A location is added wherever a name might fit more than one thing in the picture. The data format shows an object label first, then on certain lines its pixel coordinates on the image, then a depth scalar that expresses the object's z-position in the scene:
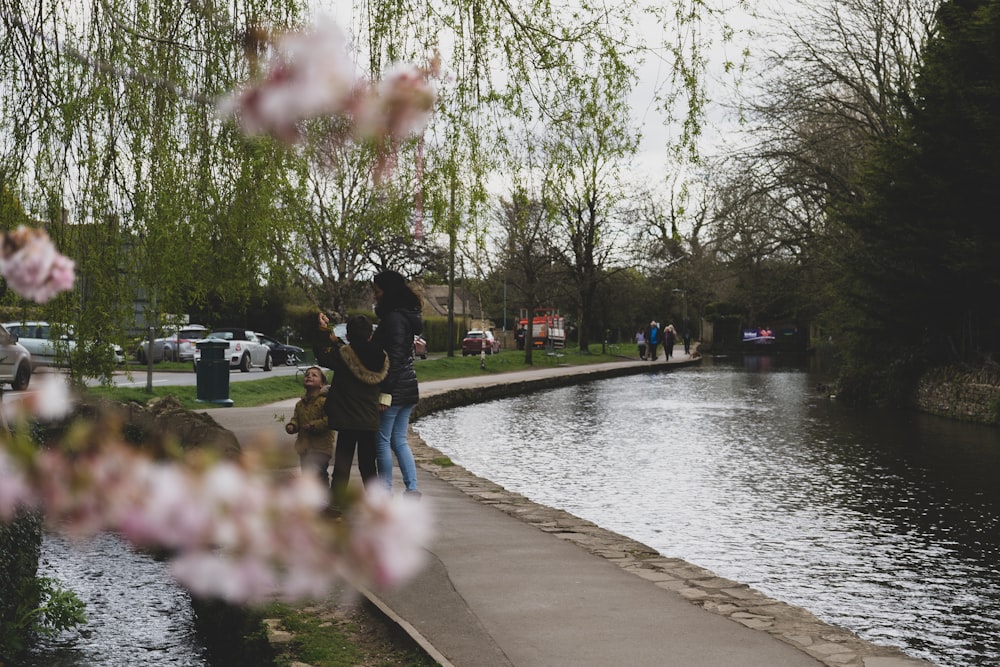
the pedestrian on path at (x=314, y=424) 8.94
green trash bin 20.72
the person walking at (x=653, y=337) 50.94
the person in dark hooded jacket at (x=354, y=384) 8.32
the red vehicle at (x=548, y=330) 63.79
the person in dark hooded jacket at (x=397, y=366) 8.52
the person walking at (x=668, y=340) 51.28
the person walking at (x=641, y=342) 52.28
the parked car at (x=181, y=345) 36.97
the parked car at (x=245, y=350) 35.28
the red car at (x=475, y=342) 54.25
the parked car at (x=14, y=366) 21.48
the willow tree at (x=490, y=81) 6.68
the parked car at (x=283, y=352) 41.56
